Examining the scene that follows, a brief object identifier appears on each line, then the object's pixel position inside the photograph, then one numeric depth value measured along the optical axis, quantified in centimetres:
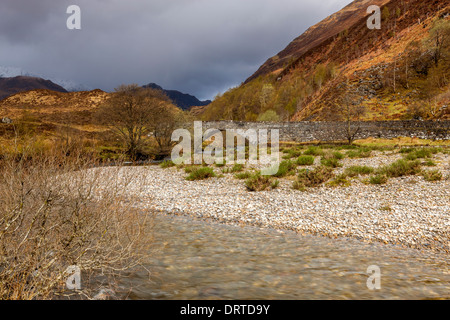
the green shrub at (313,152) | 2525
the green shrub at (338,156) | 2247
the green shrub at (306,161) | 2055
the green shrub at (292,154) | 2505
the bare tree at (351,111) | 4384
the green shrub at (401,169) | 1523
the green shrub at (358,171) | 1613
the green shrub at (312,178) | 1465
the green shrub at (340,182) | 1458
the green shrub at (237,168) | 1988
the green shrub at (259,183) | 1464
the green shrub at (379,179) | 1410
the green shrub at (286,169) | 1757
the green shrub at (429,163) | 1664
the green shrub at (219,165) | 2248
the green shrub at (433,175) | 1357
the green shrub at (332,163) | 1925
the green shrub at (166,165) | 2480
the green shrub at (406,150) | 2321
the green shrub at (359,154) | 2292
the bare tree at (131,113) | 3216
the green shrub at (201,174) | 1845
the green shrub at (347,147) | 2956
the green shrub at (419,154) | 1888
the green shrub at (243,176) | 1728
